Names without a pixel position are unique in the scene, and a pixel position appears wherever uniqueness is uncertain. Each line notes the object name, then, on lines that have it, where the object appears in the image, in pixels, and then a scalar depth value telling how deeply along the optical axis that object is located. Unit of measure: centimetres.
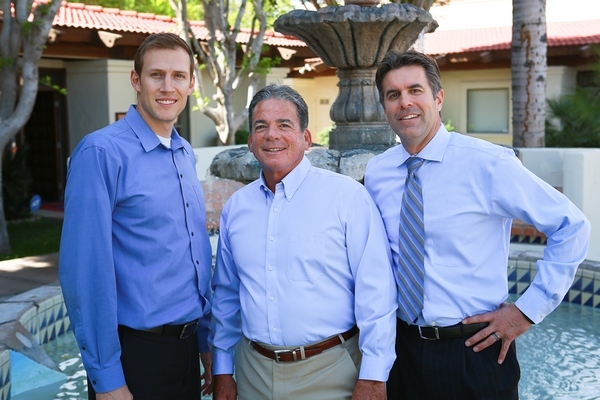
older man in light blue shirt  243
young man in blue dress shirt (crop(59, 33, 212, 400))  233
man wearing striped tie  243
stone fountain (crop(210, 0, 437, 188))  484
